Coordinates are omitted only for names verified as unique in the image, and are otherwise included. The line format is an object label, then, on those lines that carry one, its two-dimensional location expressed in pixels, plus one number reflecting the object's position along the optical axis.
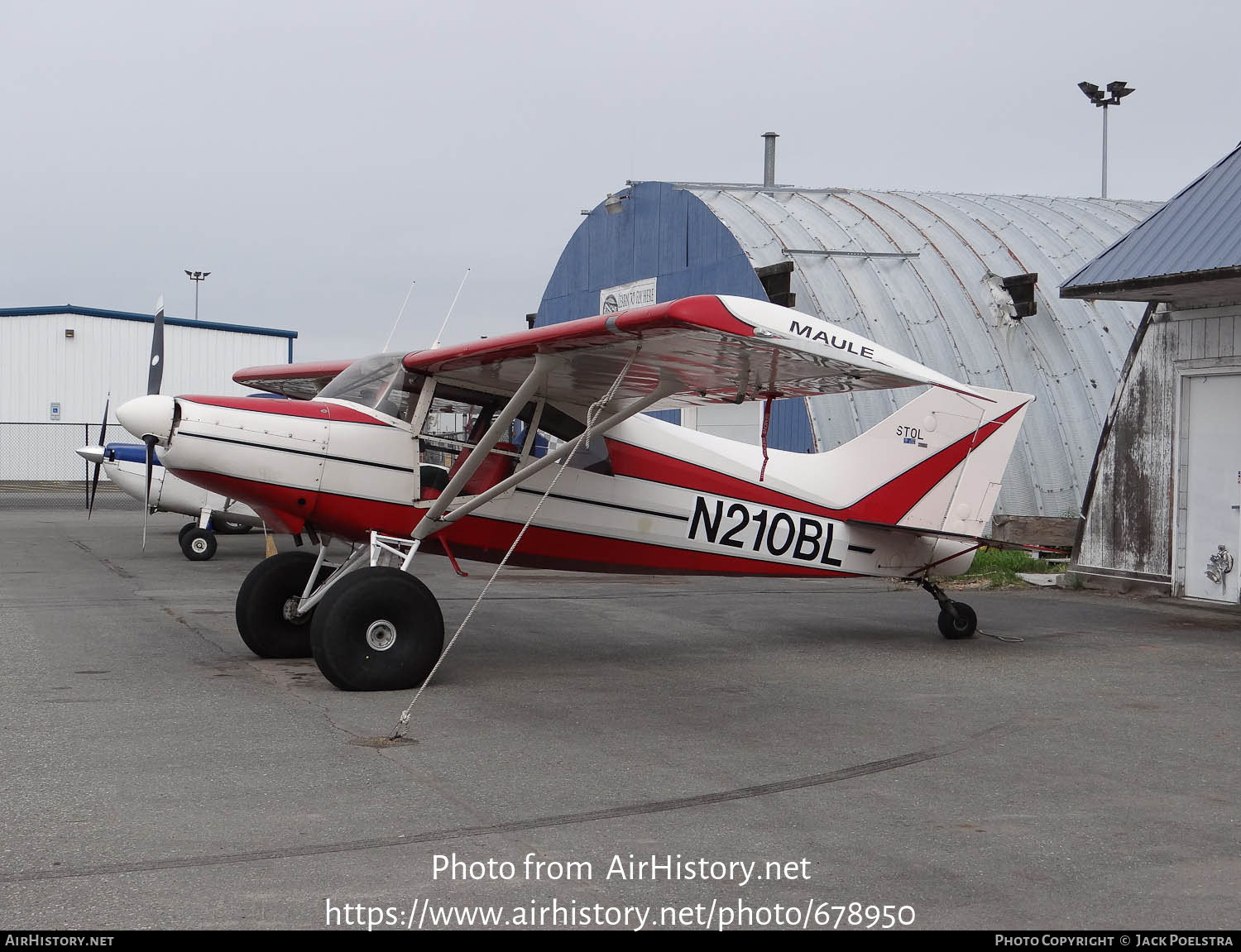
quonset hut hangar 18.86
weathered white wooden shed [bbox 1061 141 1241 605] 13.41
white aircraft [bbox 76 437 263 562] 18.96
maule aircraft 8.05
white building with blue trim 43.50
